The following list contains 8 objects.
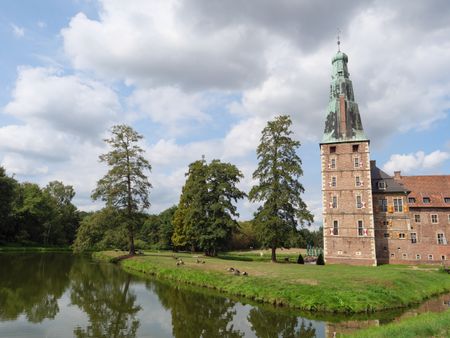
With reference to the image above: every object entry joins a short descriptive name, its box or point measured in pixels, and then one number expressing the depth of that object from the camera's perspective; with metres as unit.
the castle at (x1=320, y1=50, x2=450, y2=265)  42.75
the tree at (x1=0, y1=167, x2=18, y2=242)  61.59
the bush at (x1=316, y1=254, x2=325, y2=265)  39.81
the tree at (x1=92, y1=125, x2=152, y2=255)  42.34
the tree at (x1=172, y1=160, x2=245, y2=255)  43.28
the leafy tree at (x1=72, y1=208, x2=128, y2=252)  40.84
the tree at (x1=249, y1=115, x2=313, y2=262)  36.38
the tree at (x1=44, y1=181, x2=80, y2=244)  82.06
